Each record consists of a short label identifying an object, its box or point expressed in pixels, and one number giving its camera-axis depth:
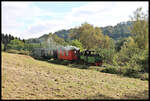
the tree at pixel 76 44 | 33.51
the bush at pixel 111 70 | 17.13
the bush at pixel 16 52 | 28.91
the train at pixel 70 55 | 21.91
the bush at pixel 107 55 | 22.14
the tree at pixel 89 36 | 44.08
